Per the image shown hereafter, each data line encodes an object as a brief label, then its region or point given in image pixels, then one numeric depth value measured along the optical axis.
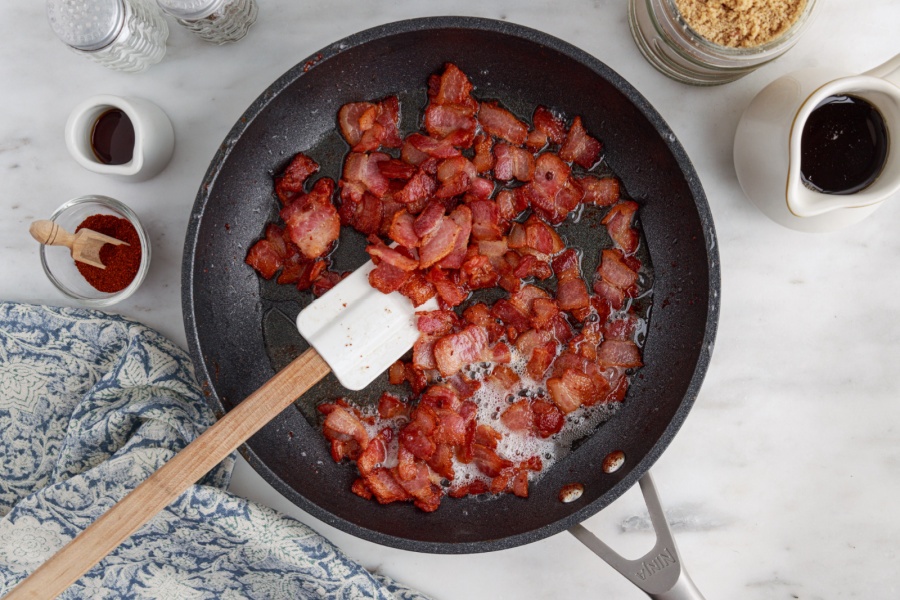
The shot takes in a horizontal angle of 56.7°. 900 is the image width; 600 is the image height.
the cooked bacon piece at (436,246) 0.49
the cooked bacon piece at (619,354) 0.52
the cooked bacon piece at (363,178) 0.52
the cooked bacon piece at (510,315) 0.52
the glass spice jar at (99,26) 0.48
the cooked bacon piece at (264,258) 0.52
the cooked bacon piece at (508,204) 0.52
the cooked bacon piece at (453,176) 0.51
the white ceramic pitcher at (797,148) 0.44
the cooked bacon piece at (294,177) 0.52
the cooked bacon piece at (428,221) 0.49
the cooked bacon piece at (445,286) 0.50
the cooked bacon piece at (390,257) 0.48
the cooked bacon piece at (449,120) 0.52
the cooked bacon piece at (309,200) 0.51
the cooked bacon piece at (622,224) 0.52
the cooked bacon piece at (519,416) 0.52
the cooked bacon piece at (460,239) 0.50
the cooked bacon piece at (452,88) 0.52
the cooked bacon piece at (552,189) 0.52
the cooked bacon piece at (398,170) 0.51
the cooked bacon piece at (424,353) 0.51
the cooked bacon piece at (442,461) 0.52
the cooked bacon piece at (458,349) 0.51
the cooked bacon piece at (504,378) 0.52
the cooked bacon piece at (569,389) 0.52
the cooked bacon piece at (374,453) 0.51
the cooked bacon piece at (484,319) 0.52
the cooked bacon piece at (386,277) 0.48
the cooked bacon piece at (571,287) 0.52
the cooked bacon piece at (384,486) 0.52
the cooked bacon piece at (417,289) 0.49
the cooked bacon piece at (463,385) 0.52
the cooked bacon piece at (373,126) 0.52
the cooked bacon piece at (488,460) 0.52
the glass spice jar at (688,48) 0.46
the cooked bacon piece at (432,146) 0.51
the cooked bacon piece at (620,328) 0.53
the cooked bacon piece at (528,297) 0.52
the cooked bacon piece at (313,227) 0.51
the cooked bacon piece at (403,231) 0.49
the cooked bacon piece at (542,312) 0.52
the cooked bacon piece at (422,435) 0.51
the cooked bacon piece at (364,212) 0.52
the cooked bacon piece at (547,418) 0.52
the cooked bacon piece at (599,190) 0.53
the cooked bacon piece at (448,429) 0.51
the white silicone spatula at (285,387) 0.41
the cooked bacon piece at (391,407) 0.53
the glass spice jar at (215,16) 0.47
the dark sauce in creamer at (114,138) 0.51
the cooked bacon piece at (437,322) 0.49
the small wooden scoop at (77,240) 0.47
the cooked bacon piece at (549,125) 0.53
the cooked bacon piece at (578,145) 0.52
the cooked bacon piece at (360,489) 0.53
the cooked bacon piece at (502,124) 0.52
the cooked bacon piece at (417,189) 0.50
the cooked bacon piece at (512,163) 0.52
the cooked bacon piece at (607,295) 0.52
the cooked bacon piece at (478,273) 0.50
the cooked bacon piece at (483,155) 0.52
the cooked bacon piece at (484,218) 0.51
